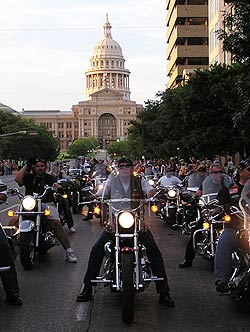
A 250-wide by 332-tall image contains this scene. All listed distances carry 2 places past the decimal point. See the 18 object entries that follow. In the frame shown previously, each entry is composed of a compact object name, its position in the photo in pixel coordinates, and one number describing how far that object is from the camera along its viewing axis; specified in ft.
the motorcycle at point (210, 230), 30.68
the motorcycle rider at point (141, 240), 24.61
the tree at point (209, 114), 92.32
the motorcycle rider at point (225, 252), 24.04
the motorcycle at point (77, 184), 67.26
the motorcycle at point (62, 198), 41.97
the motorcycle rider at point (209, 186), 33.42
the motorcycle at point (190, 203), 42.27
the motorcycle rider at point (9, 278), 24.86
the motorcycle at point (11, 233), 27.27
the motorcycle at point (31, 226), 31.78
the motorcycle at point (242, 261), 21.94
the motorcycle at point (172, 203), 51.57
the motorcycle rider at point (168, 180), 54.50
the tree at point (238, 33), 41.52
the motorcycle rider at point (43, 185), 33.86
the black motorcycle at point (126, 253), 22.09
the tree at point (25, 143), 309.42
